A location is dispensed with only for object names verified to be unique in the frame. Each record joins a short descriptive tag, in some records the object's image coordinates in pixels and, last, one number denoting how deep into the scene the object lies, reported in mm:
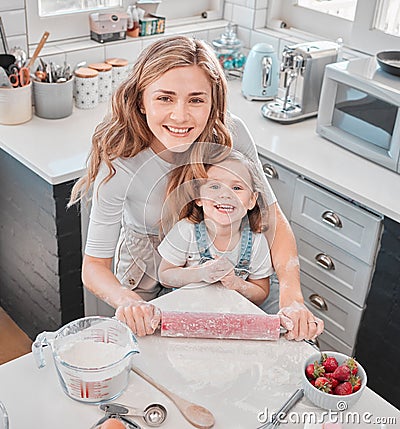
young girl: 1403
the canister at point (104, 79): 2467
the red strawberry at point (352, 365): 1293
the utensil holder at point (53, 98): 2271
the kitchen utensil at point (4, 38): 2260
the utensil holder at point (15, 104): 2189
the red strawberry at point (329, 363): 1316
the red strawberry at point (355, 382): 1271
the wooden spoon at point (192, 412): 1227
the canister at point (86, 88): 2393
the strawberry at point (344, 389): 1264
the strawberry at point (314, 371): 1293
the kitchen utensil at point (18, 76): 2209
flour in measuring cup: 1293
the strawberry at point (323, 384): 1266
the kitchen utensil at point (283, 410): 1227
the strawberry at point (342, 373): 1285
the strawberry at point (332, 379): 1283
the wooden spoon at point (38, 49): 2264
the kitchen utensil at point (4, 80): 2182
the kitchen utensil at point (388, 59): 2168
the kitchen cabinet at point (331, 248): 2039
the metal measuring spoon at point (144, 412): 1224
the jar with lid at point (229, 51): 2732
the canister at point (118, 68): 2529
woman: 1490
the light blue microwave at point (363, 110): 2086
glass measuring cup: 1254
